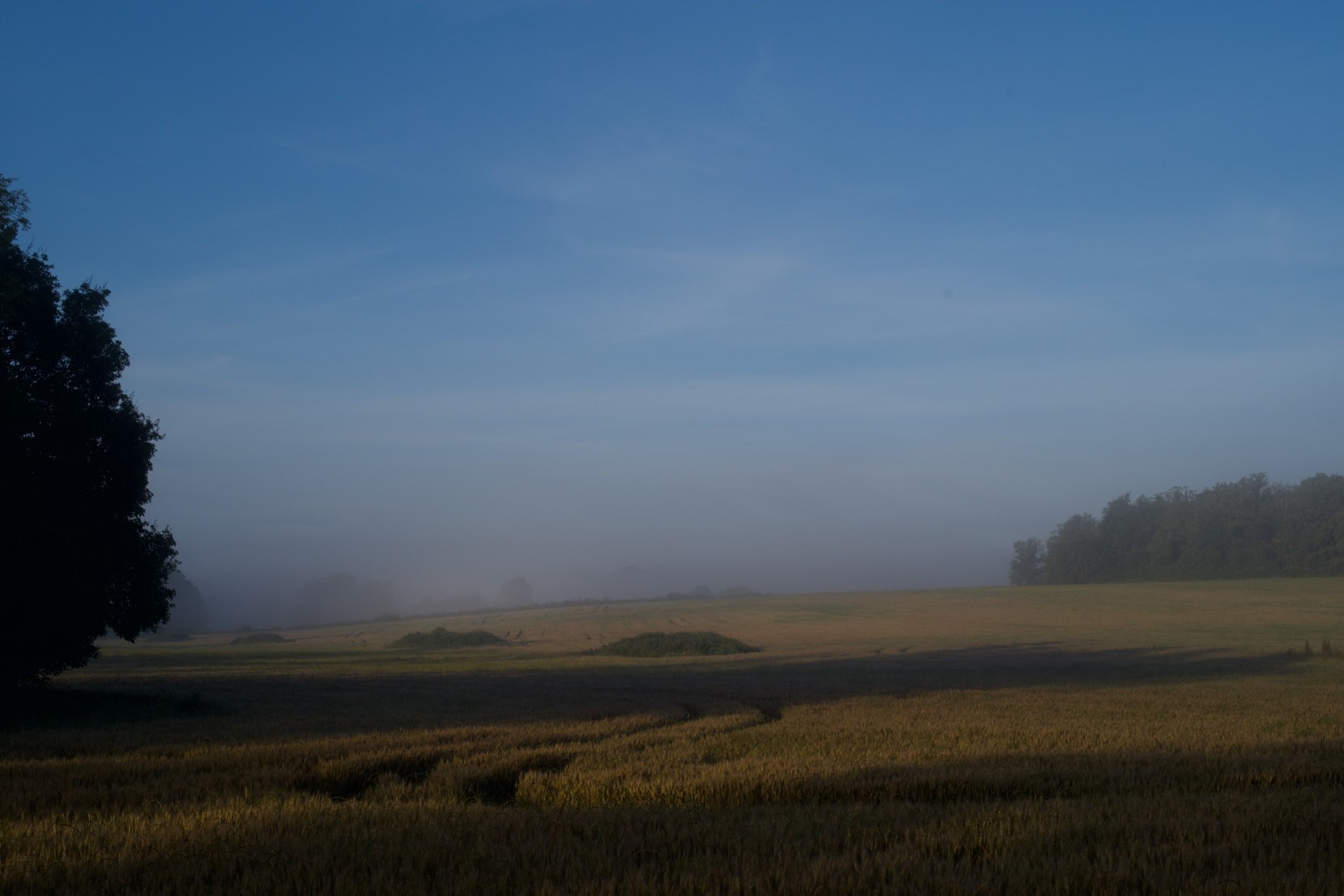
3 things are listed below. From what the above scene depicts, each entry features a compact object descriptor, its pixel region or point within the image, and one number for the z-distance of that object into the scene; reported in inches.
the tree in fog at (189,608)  7155.5
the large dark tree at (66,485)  686.5
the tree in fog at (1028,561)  5221.5
